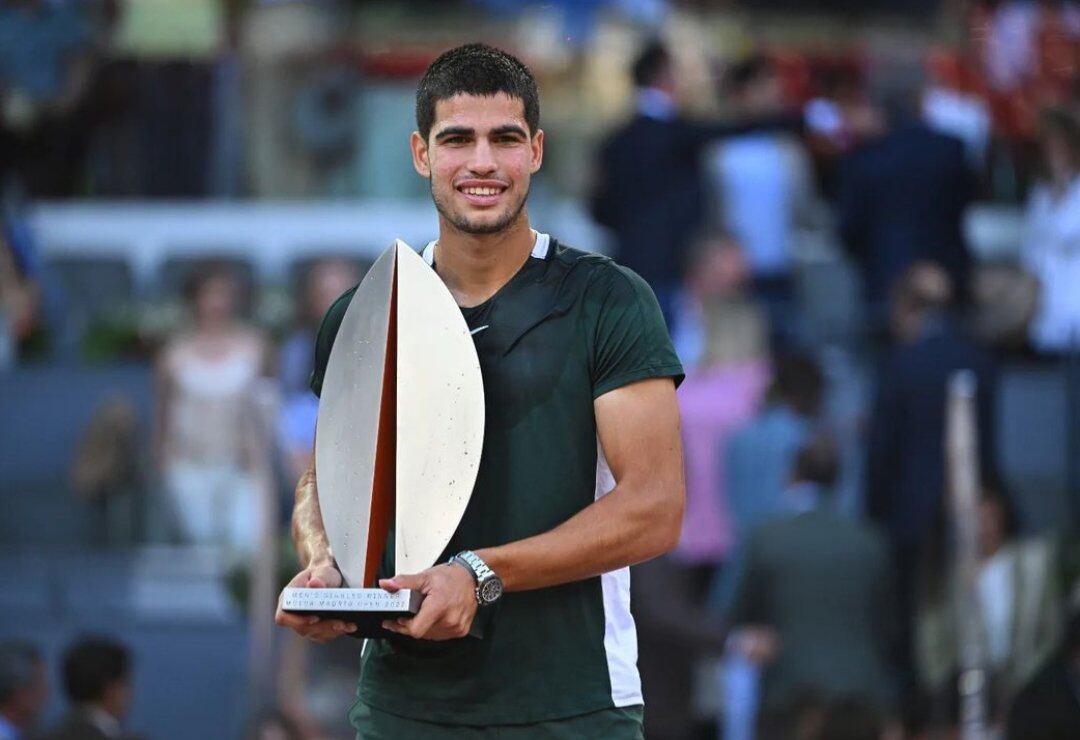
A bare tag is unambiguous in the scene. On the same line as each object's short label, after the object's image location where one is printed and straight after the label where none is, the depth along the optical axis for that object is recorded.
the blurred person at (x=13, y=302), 26.41
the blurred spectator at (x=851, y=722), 15.26
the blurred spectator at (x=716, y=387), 20.44
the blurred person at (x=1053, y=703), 16.20
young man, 7.97
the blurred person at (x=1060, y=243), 23.14
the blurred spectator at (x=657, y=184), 22.56
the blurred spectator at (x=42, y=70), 28.14
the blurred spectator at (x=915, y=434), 19.67
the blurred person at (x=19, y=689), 17.37
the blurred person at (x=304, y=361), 20.87
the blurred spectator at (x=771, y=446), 19.84
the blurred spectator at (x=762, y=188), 24.14
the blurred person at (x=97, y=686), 16.89
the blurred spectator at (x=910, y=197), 22.77
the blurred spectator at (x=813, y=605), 18.33
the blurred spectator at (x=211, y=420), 22.91
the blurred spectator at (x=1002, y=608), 19.56
